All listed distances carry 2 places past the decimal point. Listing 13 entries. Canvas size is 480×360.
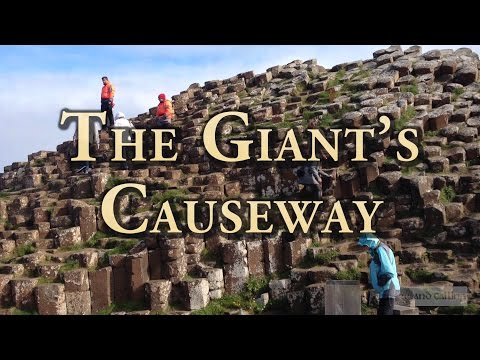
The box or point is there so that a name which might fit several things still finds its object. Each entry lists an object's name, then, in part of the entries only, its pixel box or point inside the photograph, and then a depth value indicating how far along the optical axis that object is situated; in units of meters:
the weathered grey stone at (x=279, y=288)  12.52
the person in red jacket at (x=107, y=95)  17.86
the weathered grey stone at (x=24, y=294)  12.38
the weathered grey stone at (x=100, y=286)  12.59
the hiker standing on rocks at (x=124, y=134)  15.32
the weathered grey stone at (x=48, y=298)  12.22
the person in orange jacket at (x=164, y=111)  17.38
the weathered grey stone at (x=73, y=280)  12.42
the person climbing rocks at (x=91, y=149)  17.59
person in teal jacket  10.16
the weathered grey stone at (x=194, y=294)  12.36
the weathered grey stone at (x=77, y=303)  12.40
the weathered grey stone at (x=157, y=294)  12.31
